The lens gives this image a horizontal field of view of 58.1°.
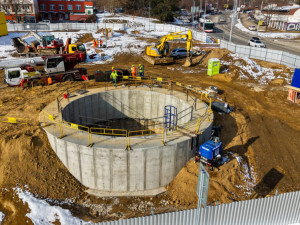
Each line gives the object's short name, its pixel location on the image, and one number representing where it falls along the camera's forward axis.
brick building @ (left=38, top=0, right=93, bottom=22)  67.60
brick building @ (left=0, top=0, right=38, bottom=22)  61.69
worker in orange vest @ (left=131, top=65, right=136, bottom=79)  26.54
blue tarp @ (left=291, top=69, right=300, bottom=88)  24.14
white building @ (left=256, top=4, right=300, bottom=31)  60.98
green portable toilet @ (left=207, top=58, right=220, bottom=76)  30.66
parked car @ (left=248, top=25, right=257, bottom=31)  65.11
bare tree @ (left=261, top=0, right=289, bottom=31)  65.89
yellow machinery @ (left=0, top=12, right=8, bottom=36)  46.88
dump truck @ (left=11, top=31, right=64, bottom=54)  36.34
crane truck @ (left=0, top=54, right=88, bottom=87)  26.04
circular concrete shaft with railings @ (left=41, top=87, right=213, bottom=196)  15.76
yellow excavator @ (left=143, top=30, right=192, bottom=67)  34.78
